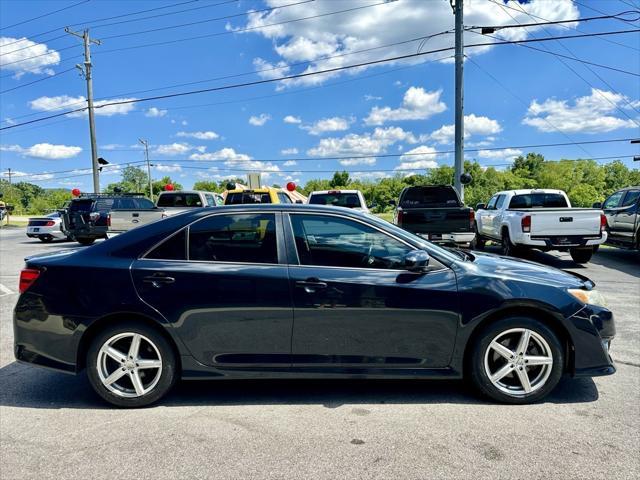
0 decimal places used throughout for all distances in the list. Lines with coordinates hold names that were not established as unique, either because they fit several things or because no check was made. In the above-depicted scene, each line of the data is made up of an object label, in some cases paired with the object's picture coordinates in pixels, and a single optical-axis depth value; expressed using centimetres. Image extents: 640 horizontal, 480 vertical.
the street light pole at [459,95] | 1652
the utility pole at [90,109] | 2722
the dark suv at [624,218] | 1086
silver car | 1914
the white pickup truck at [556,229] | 955
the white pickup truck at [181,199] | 1428
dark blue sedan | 325
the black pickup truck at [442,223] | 1000
